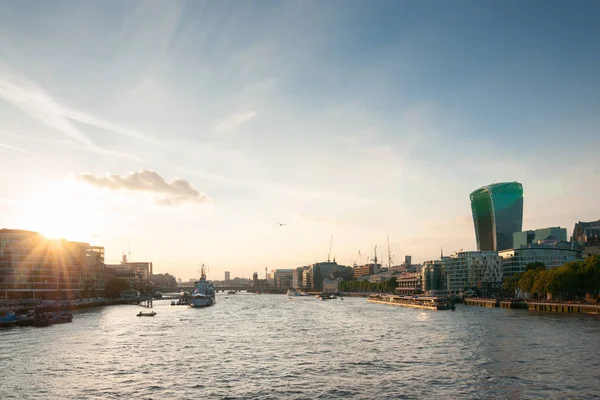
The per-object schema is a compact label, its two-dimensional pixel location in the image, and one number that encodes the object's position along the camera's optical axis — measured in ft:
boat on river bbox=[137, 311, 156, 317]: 521.78
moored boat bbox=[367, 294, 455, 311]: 573.33
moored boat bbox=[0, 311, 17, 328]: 390.73
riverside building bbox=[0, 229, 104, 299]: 639.76
